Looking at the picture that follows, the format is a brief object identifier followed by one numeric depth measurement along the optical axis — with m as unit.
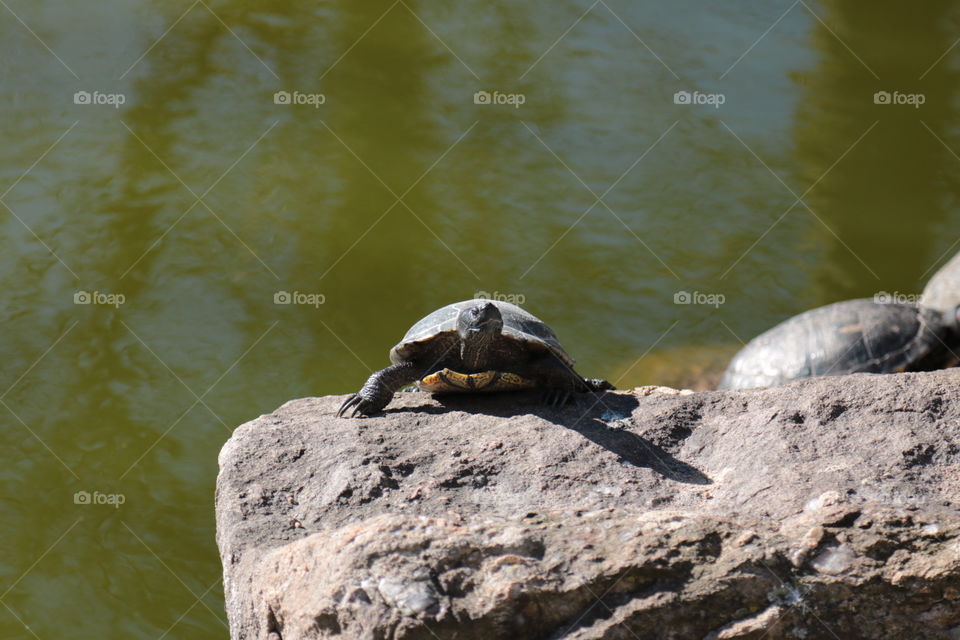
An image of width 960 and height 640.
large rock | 5.27
